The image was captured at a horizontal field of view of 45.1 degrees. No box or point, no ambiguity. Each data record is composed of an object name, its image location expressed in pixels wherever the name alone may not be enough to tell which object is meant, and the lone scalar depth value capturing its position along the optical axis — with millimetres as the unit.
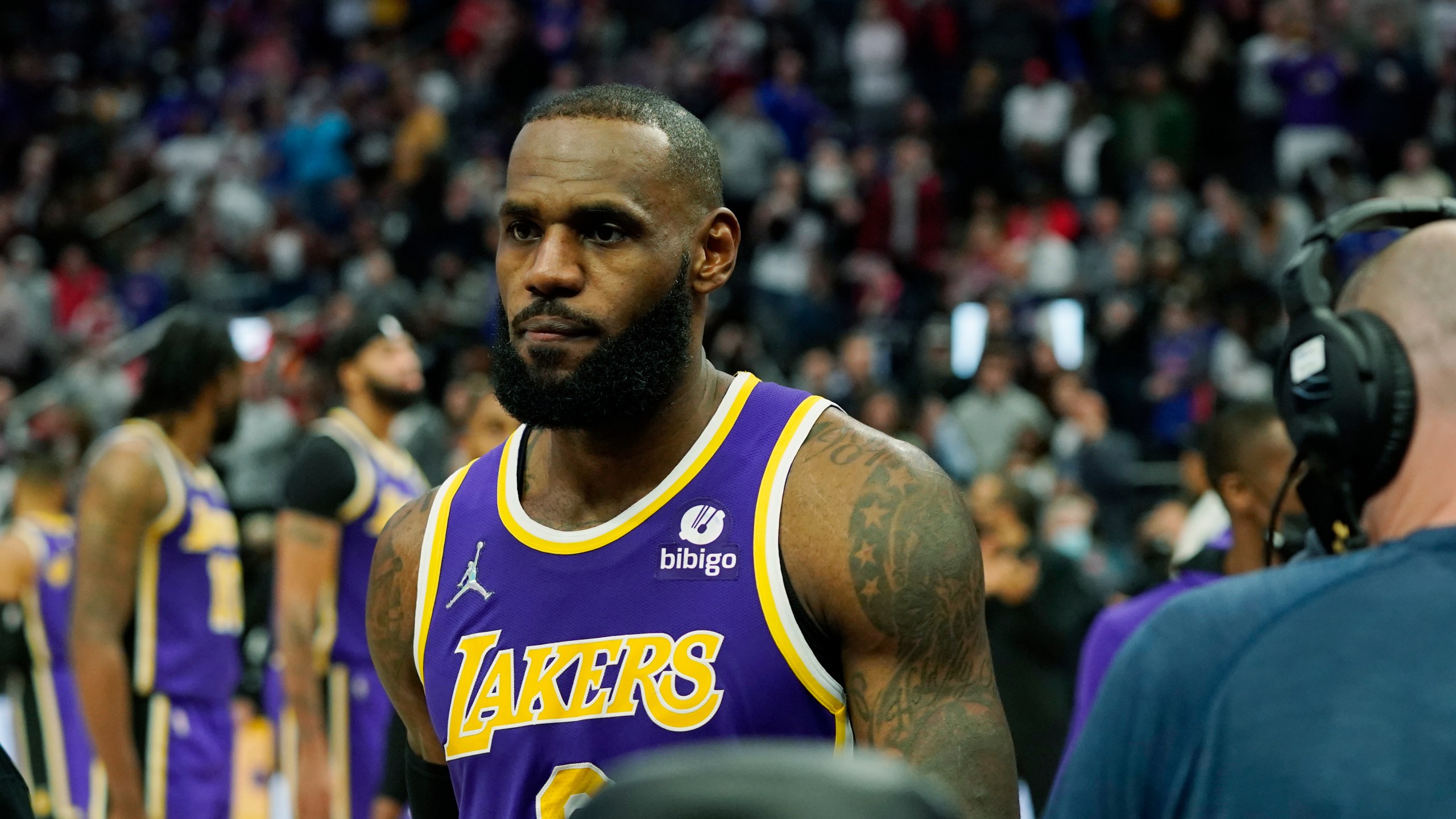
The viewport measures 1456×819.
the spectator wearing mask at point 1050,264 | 13969
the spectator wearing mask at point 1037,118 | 15602
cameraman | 1713
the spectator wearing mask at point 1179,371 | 12320
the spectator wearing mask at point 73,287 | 16594
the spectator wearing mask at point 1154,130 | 15086
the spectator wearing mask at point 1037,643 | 6375
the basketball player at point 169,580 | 5570
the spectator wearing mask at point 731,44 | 17234
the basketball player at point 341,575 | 5785
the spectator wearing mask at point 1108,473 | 11430
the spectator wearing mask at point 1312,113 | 14656
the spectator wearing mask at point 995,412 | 12133
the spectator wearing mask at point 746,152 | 16125
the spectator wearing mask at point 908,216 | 15383
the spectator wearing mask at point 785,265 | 14633
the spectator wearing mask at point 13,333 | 15570
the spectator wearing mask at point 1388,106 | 14391
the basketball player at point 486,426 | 5875
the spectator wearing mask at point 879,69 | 17047
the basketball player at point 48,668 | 6879
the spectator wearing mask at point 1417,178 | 13148
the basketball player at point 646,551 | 2637
